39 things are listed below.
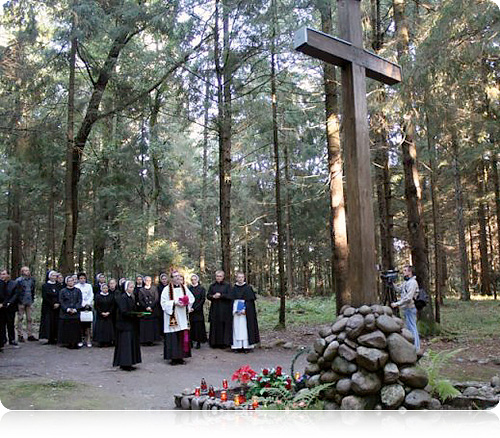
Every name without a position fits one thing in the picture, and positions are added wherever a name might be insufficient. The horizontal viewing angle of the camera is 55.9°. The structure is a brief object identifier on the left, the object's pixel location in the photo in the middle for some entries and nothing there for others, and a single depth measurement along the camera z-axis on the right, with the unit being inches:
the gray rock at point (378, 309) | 210.2
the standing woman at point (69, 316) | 436.1
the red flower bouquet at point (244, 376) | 243.1
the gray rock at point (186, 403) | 229.1
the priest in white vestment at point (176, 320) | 367.2
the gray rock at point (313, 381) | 210.5
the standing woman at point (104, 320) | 447.5
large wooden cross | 217.5
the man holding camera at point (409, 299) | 340.8
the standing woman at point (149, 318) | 457.9
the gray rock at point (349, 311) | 215.7
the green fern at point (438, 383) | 203.5
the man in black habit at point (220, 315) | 436.1
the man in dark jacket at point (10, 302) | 415.5
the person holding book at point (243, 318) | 420.2
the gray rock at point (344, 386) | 196.7
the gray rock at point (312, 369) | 216.5
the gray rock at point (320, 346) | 214.7
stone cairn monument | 191.8
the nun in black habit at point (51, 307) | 457.7
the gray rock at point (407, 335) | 207.8
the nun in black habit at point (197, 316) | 448.1
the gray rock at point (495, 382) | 228.6
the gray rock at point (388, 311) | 211.9
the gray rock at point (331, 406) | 198.7
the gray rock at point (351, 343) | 203.2
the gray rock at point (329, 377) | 204.4
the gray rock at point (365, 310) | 209.8
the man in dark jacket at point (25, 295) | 442.0
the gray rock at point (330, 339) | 212.2
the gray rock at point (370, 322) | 204.2
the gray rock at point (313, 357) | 218.7
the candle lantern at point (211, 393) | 232.2
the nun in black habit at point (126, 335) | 335.0
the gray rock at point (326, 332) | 218.5
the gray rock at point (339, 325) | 212.7
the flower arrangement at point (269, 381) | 231.8
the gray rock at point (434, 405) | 192.2
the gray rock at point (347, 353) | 200.7
